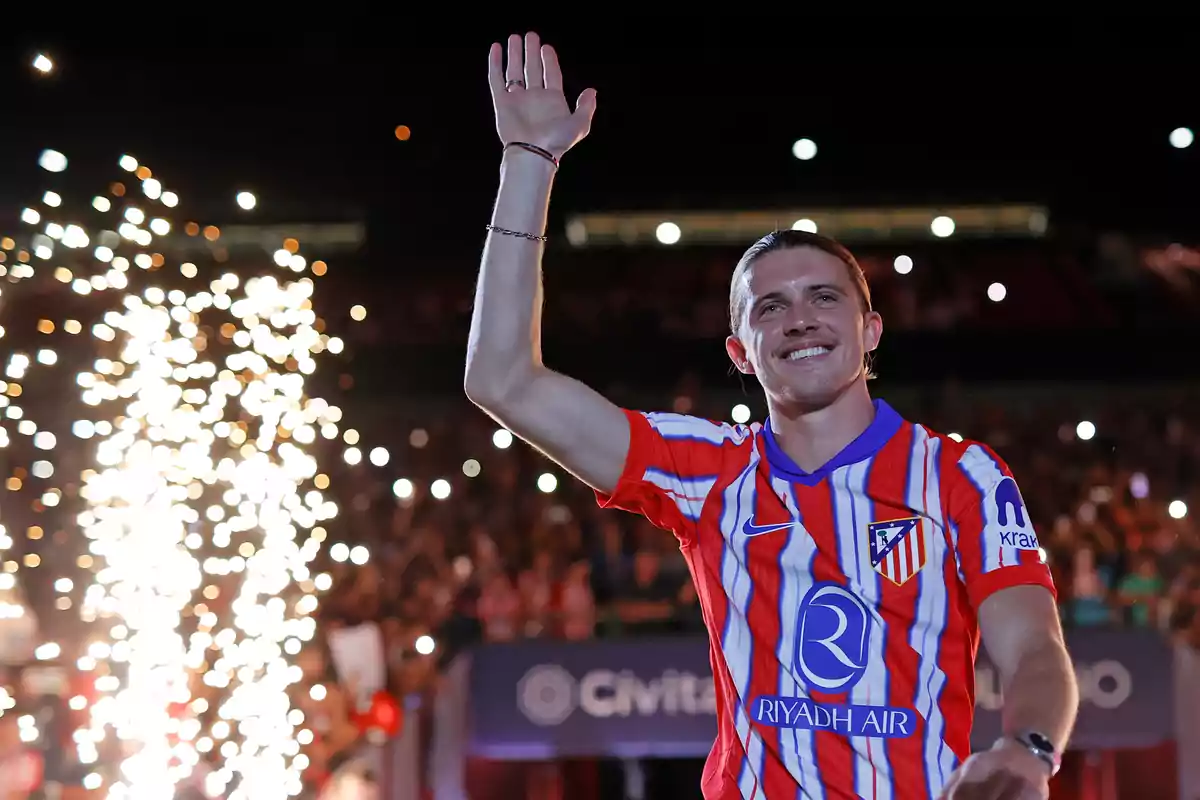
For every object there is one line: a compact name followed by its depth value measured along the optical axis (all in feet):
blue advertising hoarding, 32.62
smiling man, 11.99
